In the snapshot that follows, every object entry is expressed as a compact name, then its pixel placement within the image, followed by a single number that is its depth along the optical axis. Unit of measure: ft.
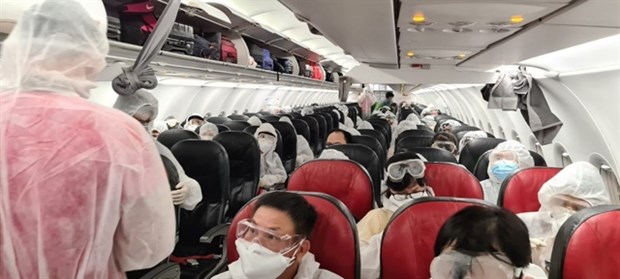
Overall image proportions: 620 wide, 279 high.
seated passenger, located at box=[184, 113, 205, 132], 28.15
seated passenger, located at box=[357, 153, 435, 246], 11.35
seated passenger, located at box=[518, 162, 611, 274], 9.65
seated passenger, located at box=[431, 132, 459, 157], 19.30
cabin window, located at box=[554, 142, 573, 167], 20.33
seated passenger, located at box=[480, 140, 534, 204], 14.01
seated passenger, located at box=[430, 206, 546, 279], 5.99
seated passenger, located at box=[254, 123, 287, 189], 19.81
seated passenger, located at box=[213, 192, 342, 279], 7.08
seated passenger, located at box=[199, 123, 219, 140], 20.74
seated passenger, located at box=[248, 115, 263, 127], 27.35
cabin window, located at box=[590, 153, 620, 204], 16.35
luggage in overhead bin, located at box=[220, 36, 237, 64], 19.88
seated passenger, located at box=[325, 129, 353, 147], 20.10
